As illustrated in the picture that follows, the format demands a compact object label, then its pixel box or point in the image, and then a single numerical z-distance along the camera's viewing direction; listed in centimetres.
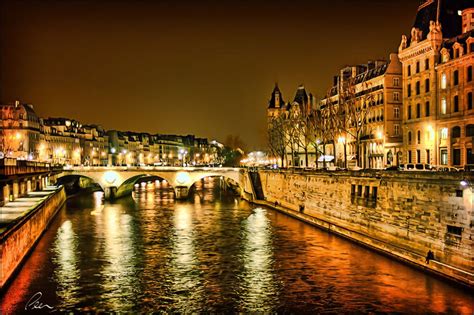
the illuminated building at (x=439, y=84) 5325
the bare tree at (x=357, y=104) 6208
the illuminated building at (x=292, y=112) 8899
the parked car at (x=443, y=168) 4125
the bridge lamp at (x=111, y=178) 8506
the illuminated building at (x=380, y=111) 7175
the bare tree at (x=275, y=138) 9251
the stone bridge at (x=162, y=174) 8506
